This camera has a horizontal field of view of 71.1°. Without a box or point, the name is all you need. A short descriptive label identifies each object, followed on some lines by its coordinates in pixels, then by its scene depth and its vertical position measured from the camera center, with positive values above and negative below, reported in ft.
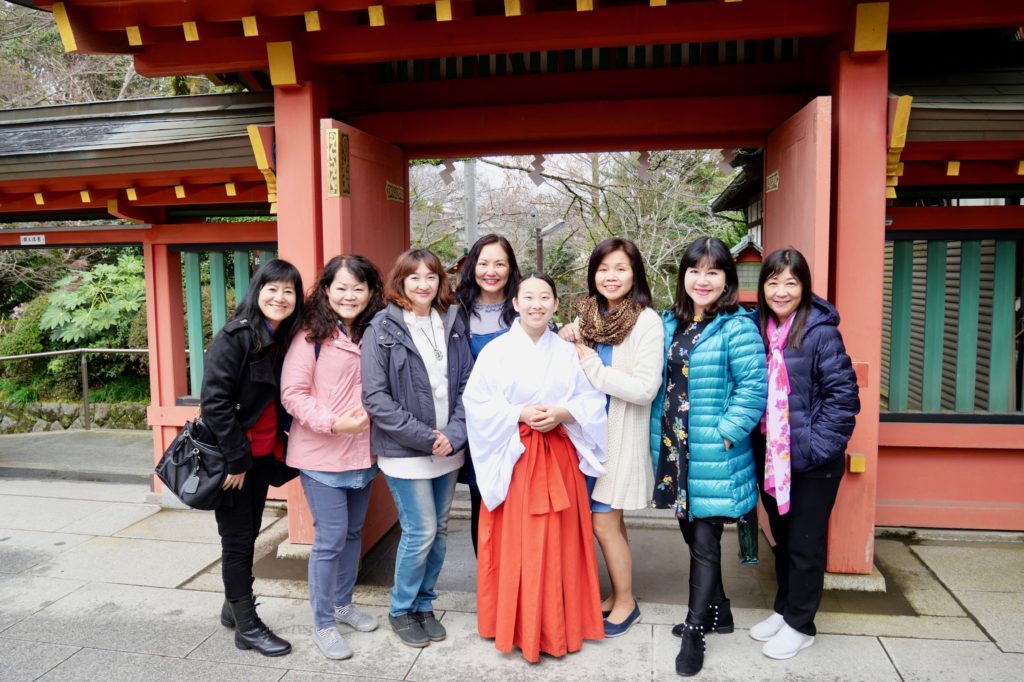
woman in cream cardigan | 9.89 -1.00
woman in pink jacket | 10.04 -1.68
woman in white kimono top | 9.70 -2.33
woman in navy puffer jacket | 9.55 -1.73
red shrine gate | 11.60 +3.89
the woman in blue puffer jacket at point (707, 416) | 9.50 -1.63
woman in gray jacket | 9.84 -1.58
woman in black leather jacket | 9.43 -1.59
